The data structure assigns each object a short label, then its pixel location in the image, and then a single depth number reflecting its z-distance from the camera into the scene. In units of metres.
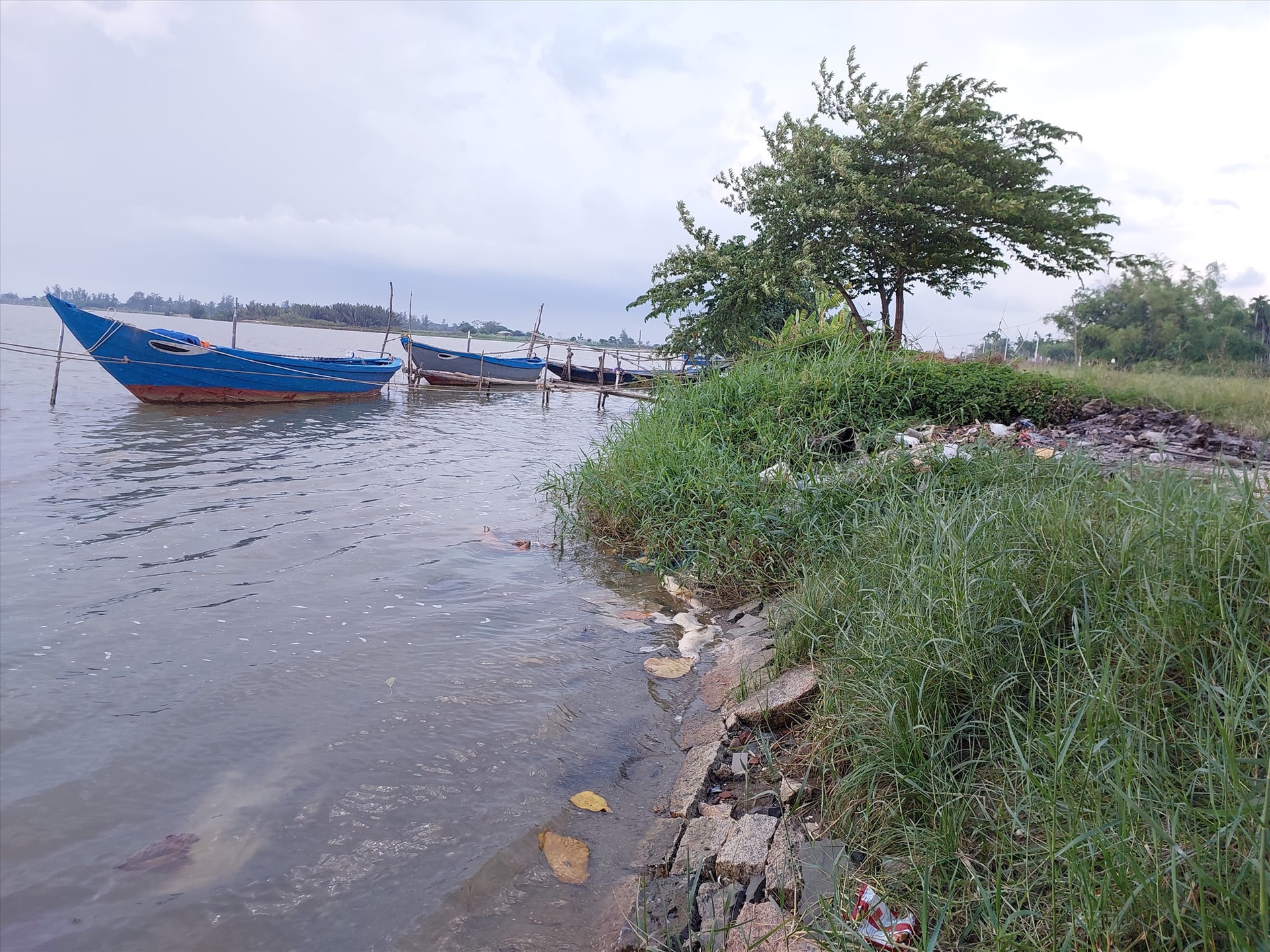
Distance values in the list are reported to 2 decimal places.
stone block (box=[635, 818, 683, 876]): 2.60
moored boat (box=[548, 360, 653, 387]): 31.97
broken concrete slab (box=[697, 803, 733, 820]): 2.76
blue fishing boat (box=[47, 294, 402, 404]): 16.67
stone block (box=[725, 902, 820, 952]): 1.96
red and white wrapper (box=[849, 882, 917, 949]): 1.87
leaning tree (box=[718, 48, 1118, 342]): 12.30
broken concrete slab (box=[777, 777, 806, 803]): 2.69
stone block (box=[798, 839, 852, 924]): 2.05
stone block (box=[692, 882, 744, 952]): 2.09
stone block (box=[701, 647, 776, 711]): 3.84
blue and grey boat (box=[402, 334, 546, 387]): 27.38
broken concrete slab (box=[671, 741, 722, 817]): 2.90
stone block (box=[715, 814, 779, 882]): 2.32
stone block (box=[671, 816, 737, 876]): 2.44
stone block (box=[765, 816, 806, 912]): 2.15
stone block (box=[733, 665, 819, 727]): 3.28
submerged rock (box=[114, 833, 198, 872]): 2.60
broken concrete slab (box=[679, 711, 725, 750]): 3.47
